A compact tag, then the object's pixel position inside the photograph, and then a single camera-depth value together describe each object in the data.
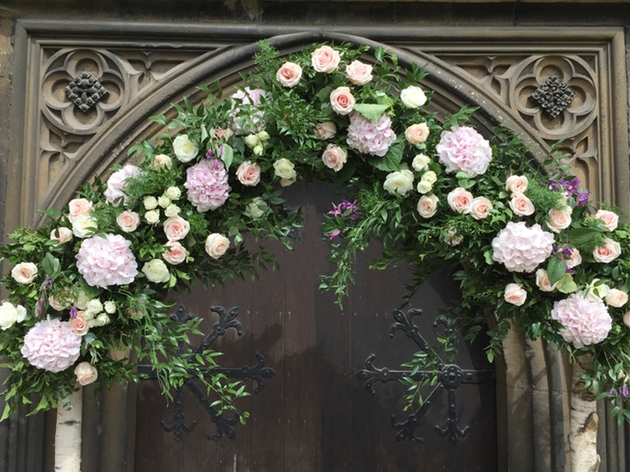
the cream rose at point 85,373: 1.81
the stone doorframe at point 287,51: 2.38
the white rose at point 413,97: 1.86
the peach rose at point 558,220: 1.83
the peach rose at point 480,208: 1.82
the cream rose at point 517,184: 1.85
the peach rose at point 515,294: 1.82
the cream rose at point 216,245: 1.88
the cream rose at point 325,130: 1.86
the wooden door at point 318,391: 2.62
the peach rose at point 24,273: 1.82
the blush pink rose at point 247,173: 1.86
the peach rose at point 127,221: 1.83
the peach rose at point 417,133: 1.85
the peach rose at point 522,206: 1.82
